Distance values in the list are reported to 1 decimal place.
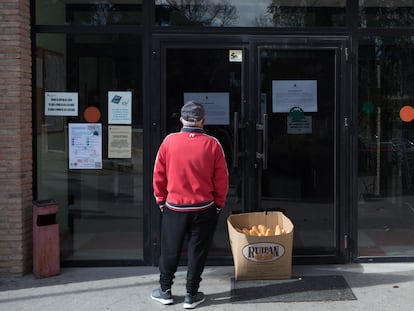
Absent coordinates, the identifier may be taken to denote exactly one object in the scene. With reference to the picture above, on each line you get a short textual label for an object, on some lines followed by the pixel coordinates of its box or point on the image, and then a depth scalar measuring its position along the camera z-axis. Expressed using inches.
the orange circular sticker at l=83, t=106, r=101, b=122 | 236.8
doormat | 198.1
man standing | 188.5
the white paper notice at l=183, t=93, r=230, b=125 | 234.7
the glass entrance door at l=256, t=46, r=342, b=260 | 236.1
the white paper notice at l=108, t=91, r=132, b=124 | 236.2
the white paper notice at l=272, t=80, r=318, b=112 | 236.8
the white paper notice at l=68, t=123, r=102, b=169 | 237.1
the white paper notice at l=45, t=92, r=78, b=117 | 237.0
